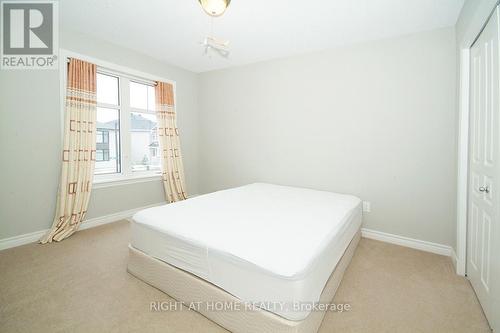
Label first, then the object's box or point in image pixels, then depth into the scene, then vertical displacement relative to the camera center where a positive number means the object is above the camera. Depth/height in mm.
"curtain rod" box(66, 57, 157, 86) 3201 +1334
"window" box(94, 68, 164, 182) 3365 +591
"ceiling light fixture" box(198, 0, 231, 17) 1602 +1136
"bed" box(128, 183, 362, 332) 1219 -608
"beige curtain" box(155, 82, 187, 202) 3867 +336
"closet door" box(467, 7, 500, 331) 1443 -89
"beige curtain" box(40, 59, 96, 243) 2797 +142
